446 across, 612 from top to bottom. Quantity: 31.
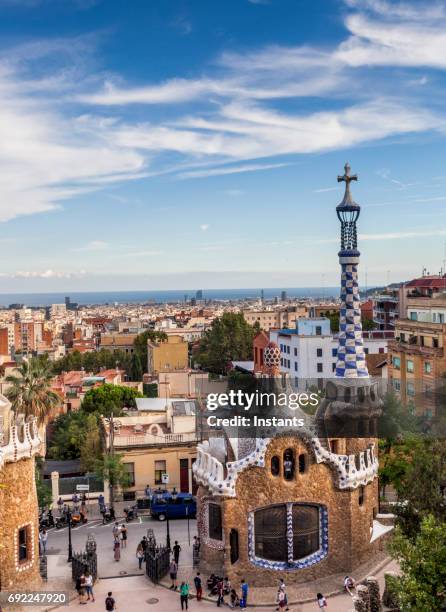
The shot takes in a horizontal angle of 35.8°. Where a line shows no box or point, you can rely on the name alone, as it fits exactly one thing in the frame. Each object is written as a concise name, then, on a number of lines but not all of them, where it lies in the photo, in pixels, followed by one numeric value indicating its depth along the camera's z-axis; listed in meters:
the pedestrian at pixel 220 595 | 22.69
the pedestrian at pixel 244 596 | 22.34
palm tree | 34.62
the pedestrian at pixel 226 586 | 23.00
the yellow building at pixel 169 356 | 79.90
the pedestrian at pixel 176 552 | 25.87
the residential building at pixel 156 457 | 37.22
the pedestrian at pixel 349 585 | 23.30
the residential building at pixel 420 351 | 48.56
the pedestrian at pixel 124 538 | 28.91
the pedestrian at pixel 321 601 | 21.77
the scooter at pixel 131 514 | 32.66
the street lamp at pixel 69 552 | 26.72
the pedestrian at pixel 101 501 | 34.59
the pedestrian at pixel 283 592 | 22.24
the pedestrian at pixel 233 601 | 22.53
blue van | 32.84
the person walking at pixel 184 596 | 22.31
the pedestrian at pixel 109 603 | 21.95
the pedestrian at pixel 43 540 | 27.04
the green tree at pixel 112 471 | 34.72
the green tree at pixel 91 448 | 38.35
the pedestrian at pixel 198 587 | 23.16
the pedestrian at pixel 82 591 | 23.20
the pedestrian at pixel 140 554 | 26.49
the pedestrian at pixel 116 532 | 27.63
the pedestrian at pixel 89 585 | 23.22
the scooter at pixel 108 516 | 32.81
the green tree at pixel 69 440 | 42.16
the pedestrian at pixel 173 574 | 24.30
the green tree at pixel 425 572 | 16.92
